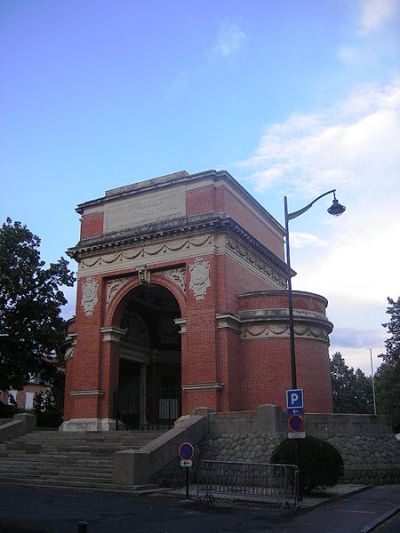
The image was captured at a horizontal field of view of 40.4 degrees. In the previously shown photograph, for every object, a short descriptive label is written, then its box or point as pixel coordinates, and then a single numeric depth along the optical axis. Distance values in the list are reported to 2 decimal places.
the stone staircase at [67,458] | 16.08
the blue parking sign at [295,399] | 13.57
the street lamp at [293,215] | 14.61
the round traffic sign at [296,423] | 13.23
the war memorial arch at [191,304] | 22.58
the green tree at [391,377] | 38.78
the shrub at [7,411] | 35.34
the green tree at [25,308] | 31.50
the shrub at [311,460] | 14.16
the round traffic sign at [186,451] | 13.46
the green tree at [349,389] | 73.62
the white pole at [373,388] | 69.68
